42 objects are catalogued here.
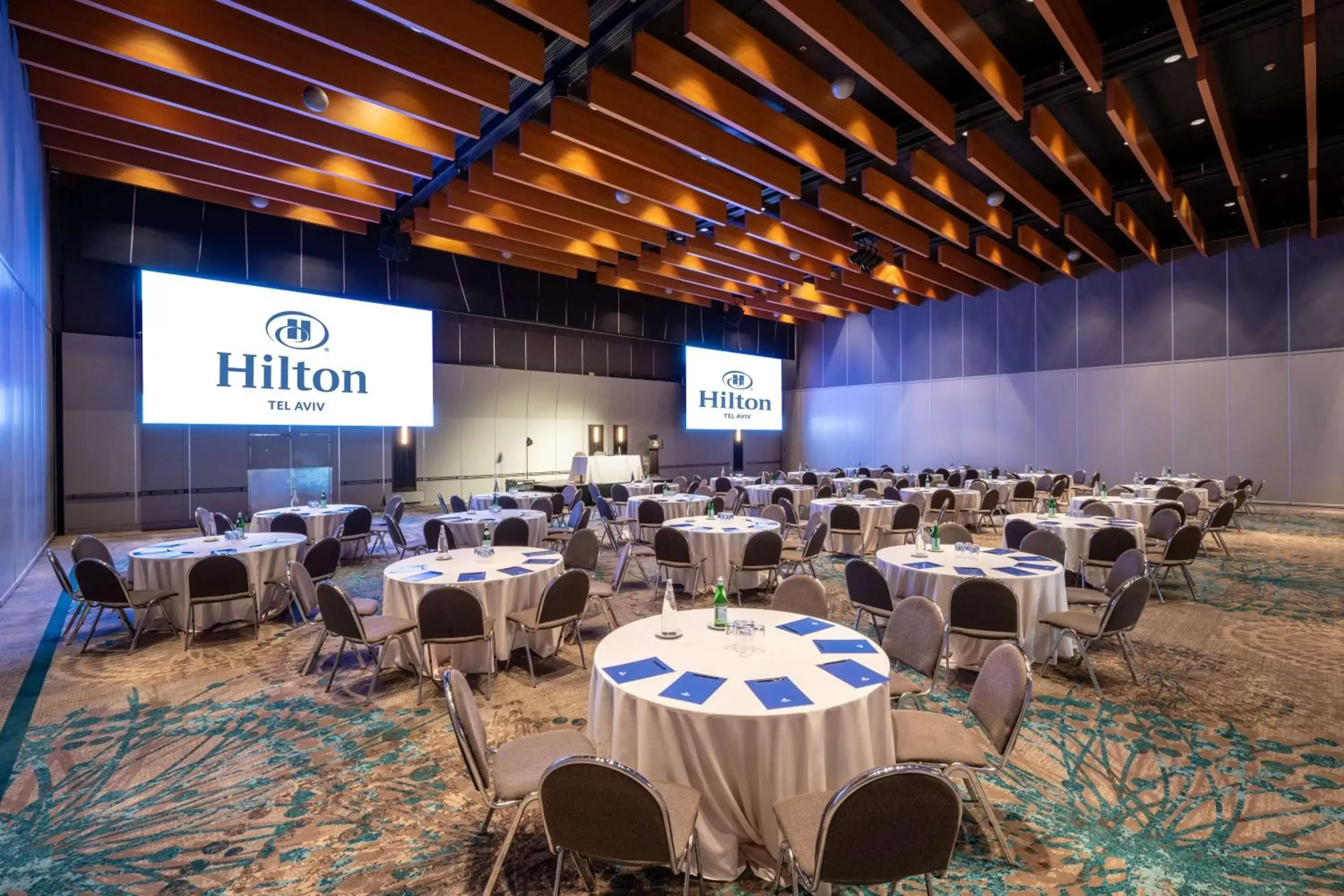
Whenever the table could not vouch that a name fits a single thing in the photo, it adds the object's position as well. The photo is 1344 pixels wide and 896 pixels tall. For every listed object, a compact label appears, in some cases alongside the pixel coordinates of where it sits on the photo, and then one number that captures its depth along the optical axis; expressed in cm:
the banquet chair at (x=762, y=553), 652
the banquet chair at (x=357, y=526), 864
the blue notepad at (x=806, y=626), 343
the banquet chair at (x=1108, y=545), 650
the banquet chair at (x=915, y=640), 340
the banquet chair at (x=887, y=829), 184
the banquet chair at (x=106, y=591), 528
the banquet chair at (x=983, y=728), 264
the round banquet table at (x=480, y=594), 483
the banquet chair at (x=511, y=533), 738
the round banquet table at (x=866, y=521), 956
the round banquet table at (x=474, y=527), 840
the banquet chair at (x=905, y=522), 870
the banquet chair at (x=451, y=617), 427
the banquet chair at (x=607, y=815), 194
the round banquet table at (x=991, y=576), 479
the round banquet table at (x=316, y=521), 855
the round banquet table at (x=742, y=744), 240
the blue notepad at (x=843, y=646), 312
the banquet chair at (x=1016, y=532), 694
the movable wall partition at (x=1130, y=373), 1348
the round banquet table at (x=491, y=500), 1111
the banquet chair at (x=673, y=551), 672
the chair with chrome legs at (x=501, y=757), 243
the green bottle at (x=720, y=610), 340
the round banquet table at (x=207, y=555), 587
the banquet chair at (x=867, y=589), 461
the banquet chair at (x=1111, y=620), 434
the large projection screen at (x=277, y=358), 1017
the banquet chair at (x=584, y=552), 629
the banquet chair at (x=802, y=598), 402
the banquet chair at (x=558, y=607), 459
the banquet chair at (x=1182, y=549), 659
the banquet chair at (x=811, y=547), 680
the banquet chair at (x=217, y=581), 542
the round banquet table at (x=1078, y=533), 711
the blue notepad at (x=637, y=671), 276
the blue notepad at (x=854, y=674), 269
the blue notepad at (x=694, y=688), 255
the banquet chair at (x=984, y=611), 423
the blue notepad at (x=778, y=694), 247
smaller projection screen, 1830
